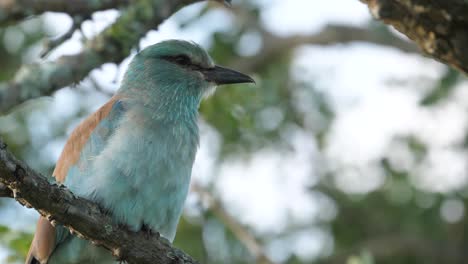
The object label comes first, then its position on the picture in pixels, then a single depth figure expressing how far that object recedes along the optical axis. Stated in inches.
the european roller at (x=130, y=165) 311.1
